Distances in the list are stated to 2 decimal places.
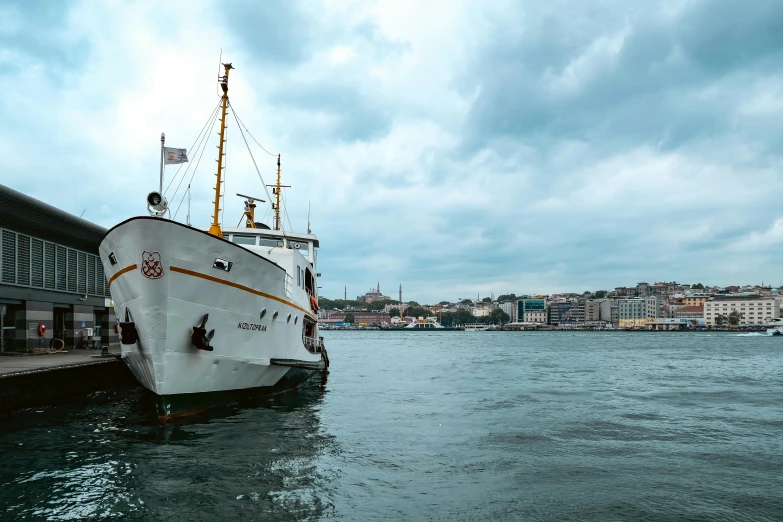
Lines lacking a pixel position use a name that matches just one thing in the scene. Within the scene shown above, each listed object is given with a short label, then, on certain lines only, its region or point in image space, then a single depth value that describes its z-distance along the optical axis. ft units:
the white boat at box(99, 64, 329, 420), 40.42
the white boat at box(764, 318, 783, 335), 413.51
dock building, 70.74
